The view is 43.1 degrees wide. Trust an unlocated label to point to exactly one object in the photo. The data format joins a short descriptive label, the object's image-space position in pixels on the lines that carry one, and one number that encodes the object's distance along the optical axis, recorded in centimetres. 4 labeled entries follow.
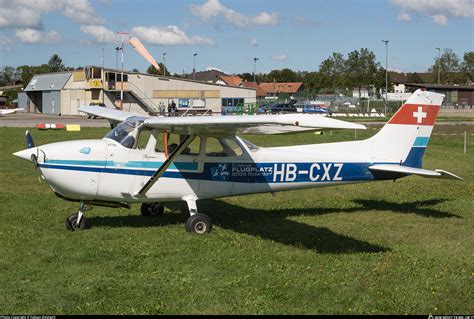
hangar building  6838
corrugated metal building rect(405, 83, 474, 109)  9644
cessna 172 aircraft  973
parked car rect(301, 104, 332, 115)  5741
